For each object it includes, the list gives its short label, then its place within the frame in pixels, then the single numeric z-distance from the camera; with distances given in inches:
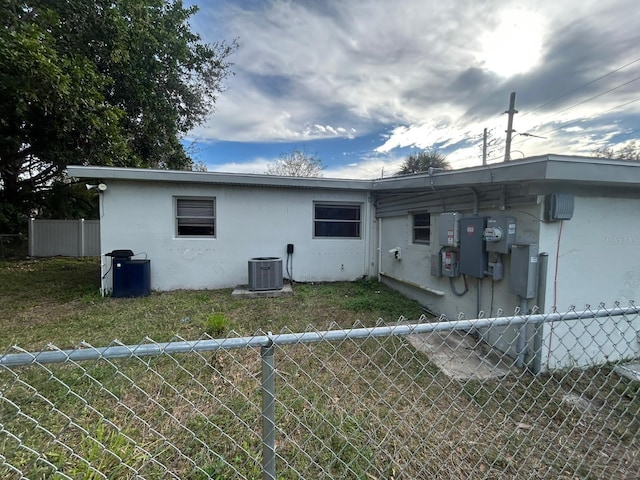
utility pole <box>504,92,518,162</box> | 486.6
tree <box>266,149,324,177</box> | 779.4
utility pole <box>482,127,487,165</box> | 656.4
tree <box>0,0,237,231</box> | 263.4
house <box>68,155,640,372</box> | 121.5
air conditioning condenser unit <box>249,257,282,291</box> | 237.8
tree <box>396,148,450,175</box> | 824.3
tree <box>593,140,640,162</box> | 520.1
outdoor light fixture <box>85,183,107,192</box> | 233.5
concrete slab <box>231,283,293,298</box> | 231.6
